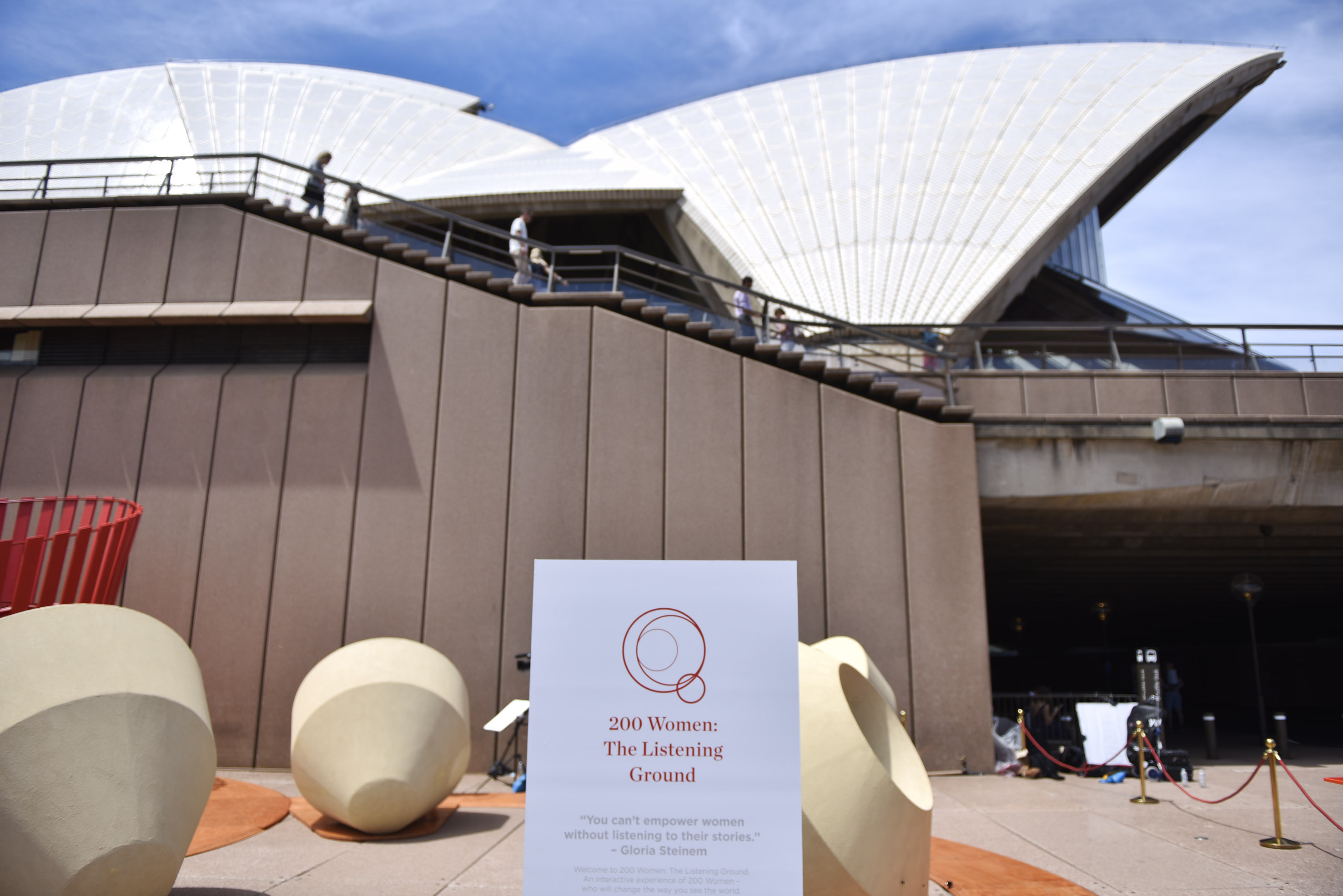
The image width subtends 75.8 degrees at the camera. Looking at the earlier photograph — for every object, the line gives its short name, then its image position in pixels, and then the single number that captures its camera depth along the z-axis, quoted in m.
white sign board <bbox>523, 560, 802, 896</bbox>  3.28
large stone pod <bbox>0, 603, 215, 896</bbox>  4.00
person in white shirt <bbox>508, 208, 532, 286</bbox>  13.06
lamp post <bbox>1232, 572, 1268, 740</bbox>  16.08
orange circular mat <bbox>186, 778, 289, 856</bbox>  6.93
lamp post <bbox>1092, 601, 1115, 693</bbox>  22.80
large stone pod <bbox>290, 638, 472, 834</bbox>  7.02
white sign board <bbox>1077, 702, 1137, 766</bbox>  11.84
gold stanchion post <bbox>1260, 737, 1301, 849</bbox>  7.34
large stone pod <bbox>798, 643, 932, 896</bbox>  4.46
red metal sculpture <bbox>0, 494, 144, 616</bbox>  6.62
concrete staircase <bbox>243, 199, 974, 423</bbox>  12.49
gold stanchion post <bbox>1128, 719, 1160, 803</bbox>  9.59
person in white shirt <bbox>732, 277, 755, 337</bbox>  13.06
